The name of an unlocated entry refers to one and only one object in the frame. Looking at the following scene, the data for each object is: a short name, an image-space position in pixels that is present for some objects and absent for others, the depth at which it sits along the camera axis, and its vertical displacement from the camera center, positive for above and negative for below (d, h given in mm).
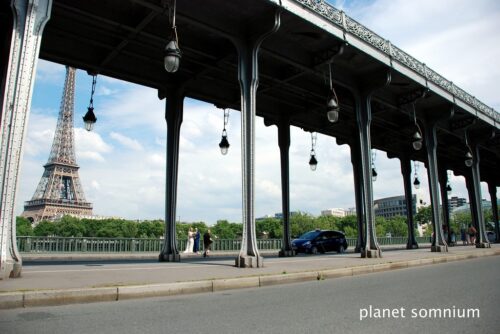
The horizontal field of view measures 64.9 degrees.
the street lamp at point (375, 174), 28728 +4405
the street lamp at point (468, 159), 23891 +4587
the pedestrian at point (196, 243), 24578 -383
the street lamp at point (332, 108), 13914 +4470
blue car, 24484 -437
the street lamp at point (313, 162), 22241 +4091
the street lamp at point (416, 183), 32738 +4252
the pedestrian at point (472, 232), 28741 +102
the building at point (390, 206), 174750 +12623
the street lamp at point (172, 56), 9531 +4336
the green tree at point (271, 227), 117275 +2716
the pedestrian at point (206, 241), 20925 -229
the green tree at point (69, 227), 99500 +2843
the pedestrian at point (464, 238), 36319 -415
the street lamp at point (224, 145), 17372 +3986
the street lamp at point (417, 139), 17641 +4217
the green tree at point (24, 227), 95062 +2979
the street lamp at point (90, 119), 13961 +4199
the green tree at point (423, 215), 111062 +5297
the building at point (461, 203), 190200 +14688
